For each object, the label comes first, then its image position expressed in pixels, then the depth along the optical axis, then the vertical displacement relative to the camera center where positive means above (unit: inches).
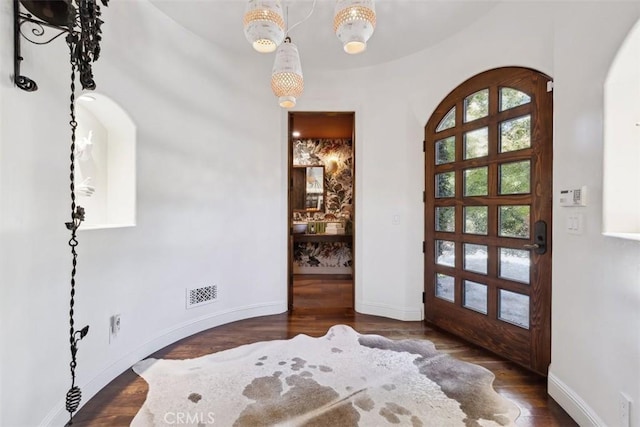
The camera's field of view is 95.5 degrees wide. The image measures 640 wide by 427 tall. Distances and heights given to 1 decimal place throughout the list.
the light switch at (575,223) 64.4 -2.0
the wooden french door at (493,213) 81.6 +0.0
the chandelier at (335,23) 54.1 +36.0
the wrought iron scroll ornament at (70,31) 49.3 +32.1
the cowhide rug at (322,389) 62.9 -44.3
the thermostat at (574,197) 63.6 +3.9
